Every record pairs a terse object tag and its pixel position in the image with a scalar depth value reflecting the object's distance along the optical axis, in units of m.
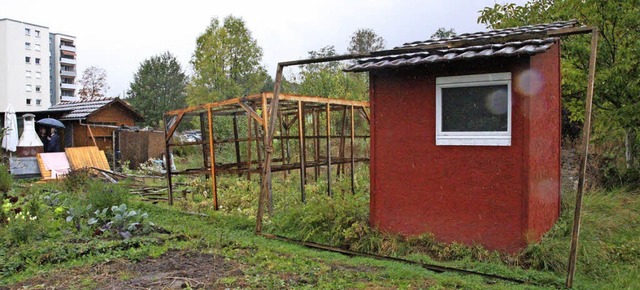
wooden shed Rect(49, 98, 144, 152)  21.38
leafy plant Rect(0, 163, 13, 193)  12.02
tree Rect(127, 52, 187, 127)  45.56
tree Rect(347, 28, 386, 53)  38.12
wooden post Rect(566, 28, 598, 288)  4.94
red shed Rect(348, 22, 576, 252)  6.15
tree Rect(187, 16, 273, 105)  31.00
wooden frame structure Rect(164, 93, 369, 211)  9.52
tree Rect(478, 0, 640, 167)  9.64
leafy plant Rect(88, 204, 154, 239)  7.66
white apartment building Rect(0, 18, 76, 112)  70.25
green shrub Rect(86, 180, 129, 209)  8.76
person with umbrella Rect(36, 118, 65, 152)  20.53
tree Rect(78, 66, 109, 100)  51.44
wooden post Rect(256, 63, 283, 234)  7.63
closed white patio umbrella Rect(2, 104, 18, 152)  18.94
